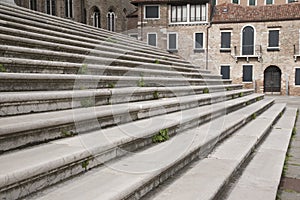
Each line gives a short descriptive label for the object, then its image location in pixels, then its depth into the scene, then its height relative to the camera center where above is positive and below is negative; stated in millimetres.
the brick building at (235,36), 21141 +3949
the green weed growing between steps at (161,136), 2709 -564
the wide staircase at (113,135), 1682 -472
